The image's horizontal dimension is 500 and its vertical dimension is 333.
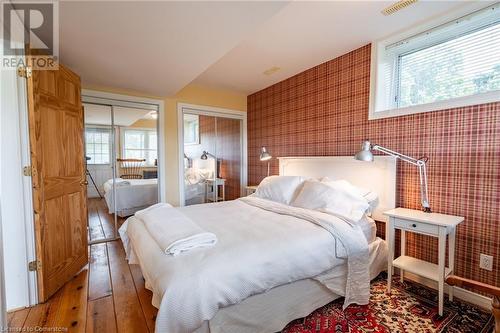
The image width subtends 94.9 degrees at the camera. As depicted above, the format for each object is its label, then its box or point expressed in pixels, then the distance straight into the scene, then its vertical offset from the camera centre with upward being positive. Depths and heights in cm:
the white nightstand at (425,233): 175 -63
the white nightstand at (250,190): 387 -57
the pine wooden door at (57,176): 187 -17
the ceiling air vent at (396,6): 191 +129
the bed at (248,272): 121 -72
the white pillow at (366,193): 241 -39
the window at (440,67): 189 +86
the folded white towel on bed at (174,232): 147 -54
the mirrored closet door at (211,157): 406 +0
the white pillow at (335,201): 218 -44
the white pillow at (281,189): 275 -40
